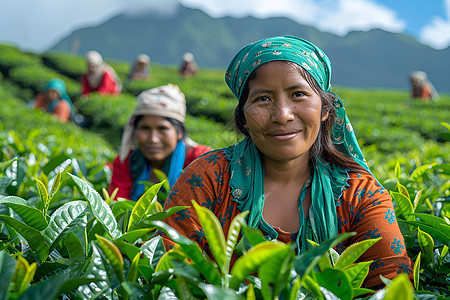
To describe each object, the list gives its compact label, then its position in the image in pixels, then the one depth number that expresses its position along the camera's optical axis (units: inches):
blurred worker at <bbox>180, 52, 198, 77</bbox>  584.8
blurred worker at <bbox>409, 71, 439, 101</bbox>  477.4
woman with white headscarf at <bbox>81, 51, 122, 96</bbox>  364.8
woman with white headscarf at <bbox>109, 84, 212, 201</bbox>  116.0
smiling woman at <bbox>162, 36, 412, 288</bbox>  53.8
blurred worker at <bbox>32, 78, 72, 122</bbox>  279.0
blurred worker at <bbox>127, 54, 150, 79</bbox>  469.4
